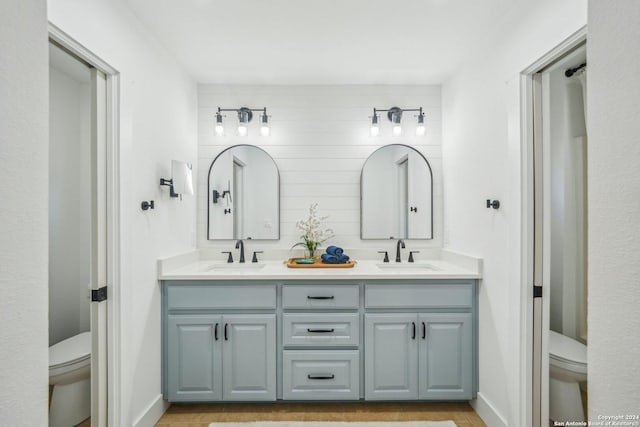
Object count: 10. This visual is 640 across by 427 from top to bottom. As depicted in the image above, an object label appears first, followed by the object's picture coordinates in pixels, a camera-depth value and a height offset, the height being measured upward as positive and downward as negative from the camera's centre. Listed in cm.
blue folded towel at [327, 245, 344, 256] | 270 -30
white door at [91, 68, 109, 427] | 170 -16
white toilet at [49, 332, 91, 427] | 151 -78
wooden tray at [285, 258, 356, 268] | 260 -40
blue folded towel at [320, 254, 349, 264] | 265 -36
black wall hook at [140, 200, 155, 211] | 199 +5
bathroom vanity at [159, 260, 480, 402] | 228 -82
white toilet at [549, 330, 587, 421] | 166 -81
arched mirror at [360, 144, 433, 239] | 296 +15
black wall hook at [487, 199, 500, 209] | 204 +5
